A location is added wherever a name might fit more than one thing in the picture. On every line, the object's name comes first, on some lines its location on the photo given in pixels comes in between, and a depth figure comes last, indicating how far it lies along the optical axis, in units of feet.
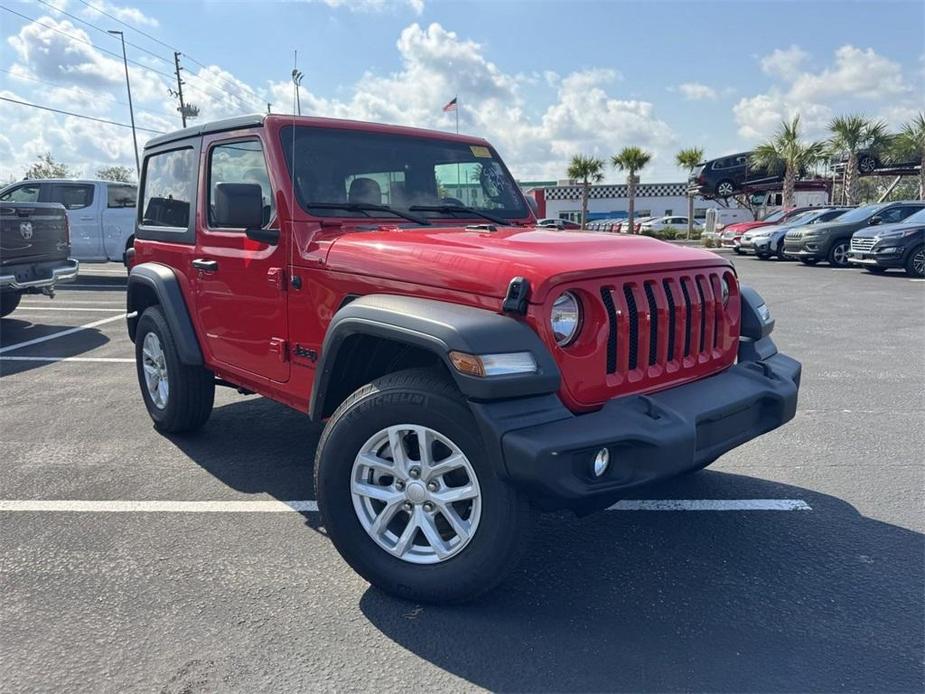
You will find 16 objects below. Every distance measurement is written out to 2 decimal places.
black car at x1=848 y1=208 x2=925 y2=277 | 47.96
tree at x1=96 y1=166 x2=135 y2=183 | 162.69
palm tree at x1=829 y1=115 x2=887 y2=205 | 103.50
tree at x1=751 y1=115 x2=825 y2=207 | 110.32
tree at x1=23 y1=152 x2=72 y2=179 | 157.21
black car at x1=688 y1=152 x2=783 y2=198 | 121.70
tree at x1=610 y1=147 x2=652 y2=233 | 138.87
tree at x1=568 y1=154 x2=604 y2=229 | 154.92
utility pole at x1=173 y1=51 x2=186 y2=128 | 121.61
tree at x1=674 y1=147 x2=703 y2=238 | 137.59
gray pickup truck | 28.02
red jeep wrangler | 8.28
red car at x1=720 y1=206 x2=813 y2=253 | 75.41
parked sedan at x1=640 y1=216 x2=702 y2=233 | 127.85
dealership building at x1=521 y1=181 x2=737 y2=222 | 173.99
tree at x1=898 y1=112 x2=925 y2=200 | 98.94
